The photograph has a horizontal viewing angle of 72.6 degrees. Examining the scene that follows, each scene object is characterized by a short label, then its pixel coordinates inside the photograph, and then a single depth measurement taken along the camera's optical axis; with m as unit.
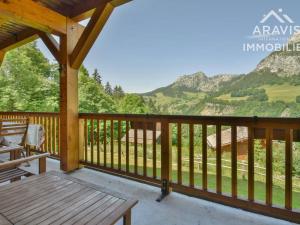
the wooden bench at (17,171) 1.64
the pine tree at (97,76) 17.38
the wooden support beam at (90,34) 2.80
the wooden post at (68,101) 3.09
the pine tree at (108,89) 16.82
